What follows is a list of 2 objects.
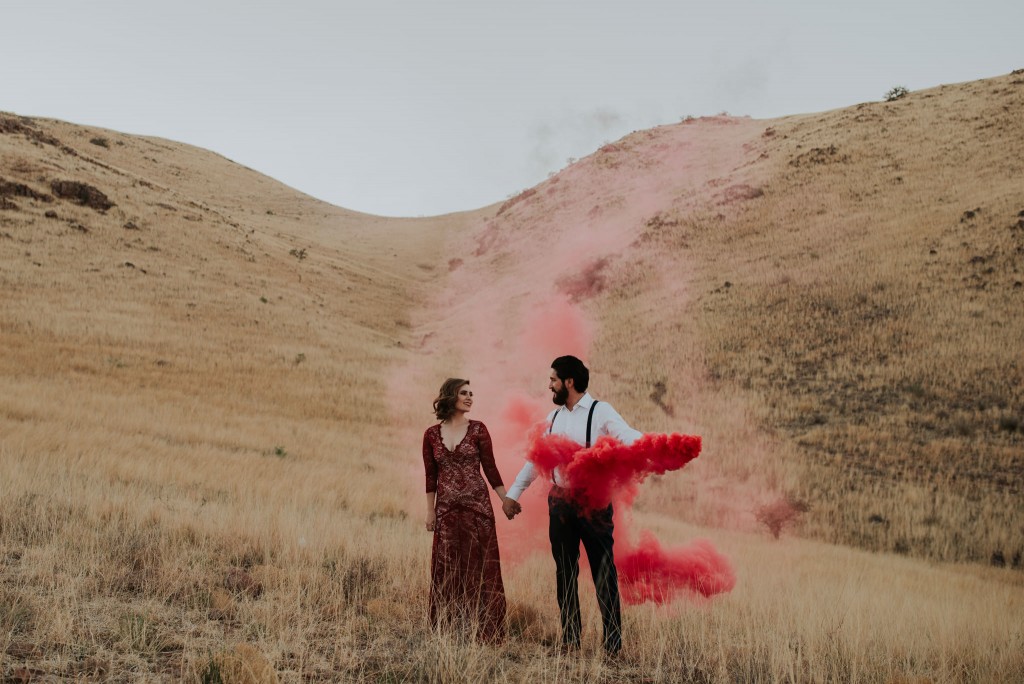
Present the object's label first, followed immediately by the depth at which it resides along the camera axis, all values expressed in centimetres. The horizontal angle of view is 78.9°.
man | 534
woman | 570
